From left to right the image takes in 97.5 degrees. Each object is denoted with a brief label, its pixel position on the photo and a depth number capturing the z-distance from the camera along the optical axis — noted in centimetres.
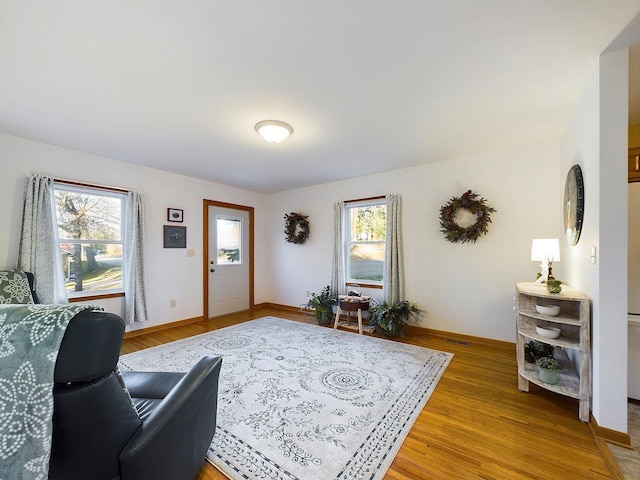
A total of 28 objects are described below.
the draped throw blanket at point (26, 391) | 84
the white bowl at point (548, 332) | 214
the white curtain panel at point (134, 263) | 375
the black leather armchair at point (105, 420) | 87
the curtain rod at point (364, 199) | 439
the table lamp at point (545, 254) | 253
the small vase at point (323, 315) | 445
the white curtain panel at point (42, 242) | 296
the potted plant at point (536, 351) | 249
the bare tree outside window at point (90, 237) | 339
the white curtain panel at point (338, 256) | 470
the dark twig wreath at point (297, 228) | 523
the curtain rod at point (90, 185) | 326
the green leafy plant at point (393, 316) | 374
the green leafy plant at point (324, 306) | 446
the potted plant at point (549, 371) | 212
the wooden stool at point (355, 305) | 396
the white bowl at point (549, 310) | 215
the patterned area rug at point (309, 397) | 159
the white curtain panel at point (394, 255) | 408
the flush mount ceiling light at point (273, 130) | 257
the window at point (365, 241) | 448
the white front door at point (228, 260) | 494
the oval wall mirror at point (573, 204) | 217
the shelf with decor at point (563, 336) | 195
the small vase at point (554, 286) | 215
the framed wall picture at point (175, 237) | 426
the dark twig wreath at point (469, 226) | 348
